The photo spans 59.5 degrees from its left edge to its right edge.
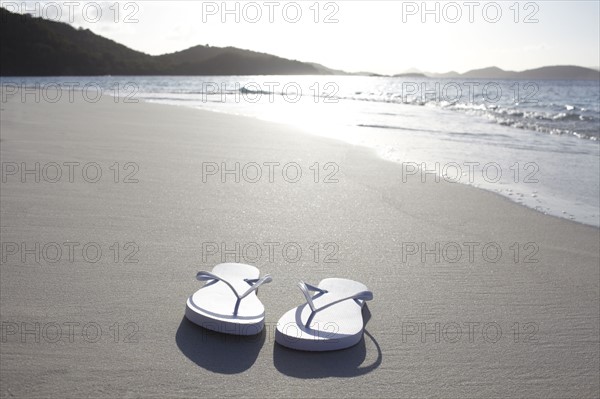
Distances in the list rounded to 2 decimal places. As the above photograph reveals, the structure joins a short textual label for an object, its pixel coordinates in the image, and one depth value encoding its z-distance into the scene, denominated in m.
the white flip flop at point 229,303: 0.63
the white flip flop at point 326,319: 0.61
